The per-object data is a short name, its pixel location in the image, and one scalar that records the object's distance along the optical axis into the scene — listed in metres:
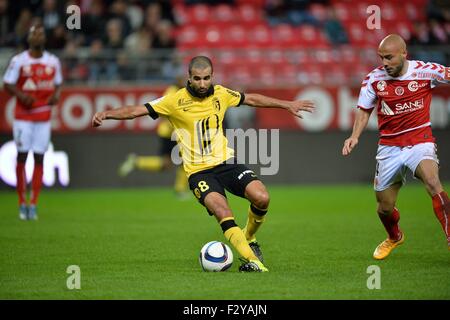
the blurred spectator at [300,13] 22.00
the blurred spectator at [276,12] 22.12
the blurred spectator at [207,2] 22.40
